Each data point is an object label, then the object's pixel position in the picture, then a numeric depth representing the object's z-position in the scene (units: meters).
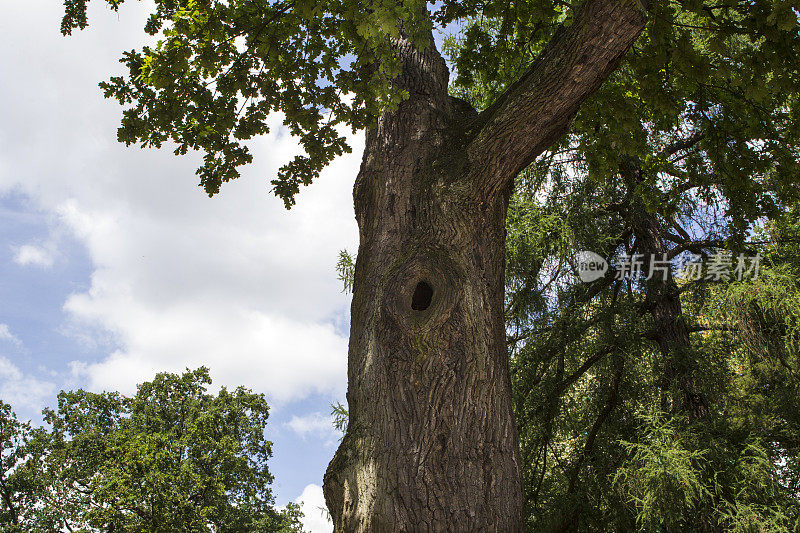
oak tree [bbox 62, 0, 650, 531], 3.00
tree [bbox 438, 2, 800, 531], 5.60
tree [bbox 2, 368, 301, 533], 16.88
